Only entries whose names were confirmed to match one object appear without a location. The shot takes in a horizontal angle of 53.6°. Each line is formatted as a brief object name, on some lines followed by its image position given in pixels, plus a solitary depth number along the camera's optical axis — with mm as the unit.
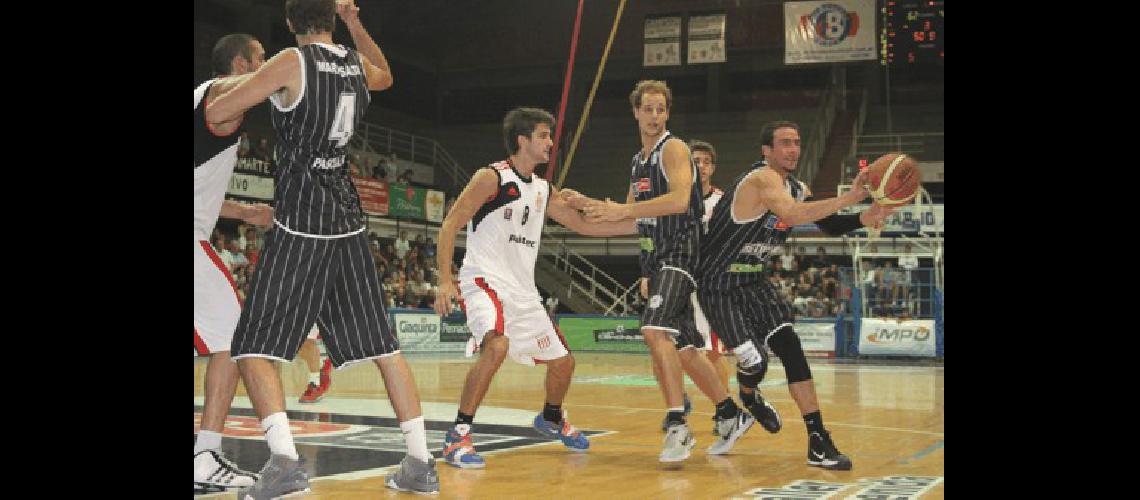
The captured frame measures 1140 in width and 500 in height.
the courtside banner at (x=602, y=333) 22891
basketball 5918
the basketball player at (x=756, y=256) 6312
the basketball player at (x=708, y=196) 9009
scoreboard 21283
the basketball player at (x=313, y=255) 4371
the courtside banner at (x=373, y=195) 25047
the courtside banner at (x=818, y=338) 21391
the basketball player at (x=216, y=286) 4895
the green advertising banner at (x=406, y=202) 26250
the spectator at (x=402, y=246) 26016
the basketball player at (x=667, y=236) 6289
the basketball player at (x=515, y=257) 6418
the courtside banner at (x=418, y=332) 21891
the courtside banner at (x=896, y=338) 20281
